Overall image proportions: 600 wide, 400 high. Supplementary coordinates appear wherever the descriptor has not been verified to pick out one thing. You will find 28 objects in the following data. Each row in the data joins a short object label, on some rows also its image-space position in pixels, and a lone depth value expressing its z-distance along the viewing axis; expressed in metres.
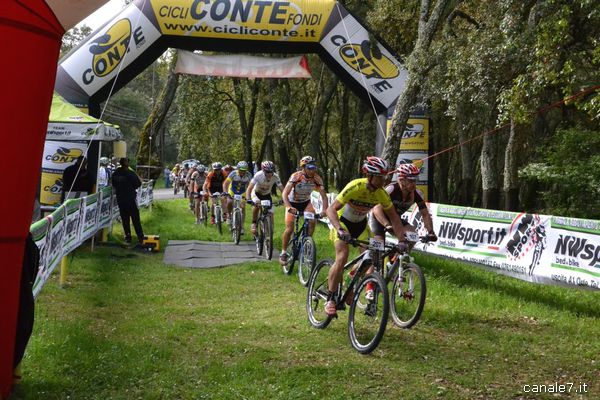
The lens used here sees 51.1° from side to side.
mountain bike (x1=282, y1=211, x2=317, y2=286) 9.55
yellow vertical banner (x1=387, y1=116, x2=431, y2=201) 14.06
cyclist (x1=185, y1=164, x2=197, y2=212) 22.18
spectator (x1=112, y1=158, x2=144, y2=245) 13.83
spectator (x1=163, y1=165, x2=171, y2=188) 60.56
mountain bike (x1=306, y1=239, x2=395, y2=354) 6.20
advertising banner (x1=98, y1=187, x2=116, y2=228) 13.15
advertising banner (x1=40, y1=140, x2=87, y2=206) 13.46
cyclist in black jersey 7.73
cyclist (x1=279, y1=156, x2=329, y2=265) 10.20
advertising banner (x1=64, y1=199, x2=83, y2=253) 9.29
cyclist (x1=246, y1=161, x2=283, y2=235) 12.17
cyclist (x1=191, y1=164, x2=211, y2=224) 21.03
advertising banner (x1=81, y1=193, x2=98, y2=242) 11.11
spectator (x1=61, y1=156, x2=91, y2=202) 12.80
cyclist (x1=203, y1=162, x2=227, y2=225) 17.75
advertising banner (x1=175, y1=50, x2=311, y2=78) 15.55
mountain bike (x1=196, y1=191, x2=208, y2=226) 19.67
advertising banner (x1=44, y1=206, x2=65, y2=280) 7.66
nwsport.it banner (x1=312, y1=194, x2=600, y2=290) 8.51
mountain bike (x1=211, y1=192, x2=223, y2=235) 17.39
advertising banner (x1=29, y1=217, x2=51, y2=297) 6.41
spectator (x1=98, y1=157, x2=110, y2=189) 20.28
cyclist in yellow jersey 6.90
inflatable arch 13.39
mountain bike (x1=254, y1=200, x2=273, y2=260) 12.44
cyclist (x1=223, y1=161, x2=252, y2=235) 15.55
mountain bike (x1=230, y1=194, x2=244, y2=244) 15.16
